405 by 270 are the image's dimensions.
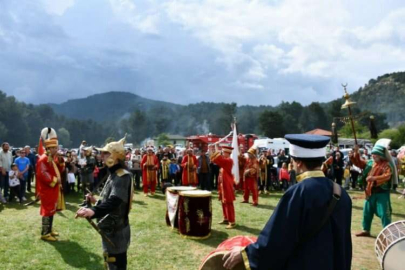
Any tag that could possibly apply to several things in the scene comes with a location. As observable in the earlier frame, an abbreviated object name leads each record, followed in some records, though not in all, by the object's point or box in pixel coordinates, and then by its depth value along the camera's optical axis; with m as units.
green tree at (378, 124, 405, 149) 52.38
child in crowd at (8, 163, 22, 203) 11.03
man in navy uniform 2.30
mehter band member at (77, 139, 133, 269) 3.75
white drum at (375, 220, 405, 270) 4.43
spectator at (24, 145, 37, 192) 12.77
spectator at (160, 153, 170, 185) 14.81
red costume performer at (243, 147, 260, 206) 11.17
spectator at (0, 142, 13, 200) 11.22
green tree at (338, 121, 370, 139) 65.71
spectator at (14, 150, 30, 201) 11.36
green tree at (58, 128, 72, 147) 99.31
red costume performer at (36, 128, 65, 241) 6.64
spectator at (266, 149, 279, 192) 15.22
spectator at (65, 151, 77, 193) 13.16
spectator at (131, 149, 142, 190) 14.91
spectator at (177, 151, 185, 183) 15.45
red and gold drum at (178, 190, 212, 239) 7.14
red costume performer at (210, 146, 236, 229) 8.05
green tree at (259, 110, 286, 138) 76.75
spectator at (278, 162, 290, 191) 15.02
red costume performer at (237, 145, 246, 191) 13.38
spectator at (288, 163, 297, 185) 14.27
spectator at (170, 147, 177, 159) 16.70
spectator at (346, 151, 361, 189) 16.21
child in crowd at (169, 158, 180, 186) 15.18
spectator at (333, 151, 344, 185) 15.28
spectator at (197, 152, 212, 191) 14.23
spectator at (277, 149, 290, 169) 16.26
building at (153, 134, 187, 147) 96.03
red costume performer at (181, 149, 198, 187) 13.39
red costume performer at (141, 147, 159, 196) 13.02
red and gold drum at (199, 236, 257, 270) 2.94
